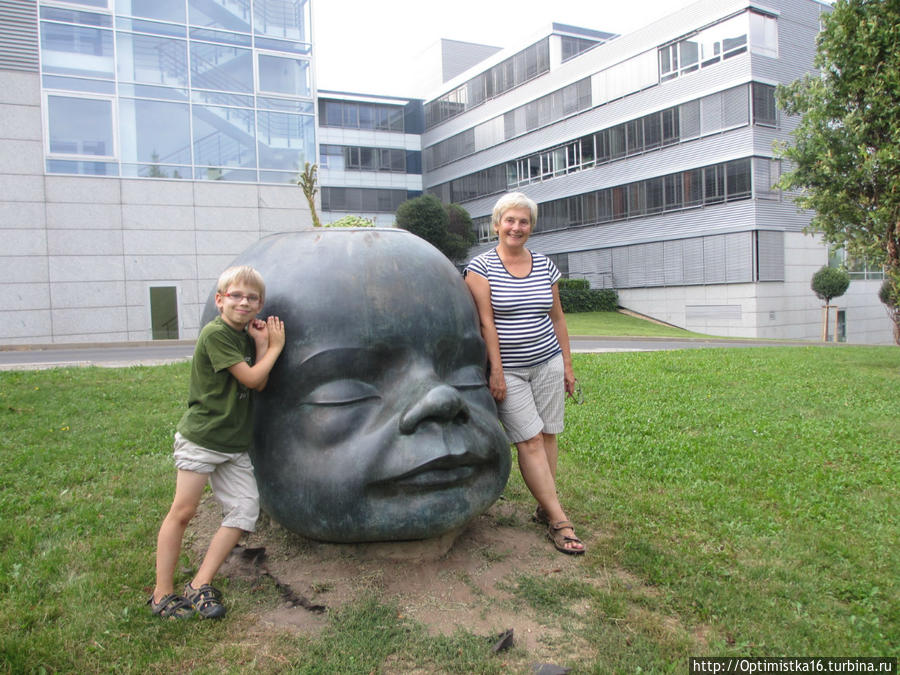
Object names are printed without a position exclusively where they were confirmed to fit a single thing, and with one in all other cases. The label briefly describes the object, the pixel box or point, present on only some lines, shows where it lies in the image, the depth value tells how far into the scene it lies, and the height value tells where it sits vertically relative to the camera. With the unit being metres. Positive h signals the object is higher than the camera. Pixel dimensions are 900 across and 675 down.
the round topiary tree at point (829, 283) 26.75 +0.57
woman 3.86 -0.17
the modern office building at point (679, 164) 27.14 +6.37
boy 3.14 -0.48
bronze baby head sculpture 3.08 -0.42
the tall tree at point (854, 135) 10.91 +2.74
